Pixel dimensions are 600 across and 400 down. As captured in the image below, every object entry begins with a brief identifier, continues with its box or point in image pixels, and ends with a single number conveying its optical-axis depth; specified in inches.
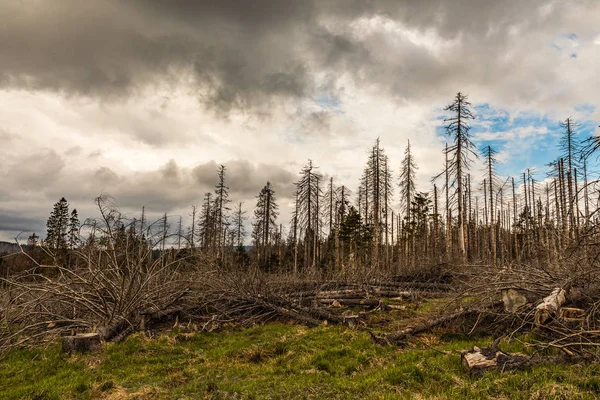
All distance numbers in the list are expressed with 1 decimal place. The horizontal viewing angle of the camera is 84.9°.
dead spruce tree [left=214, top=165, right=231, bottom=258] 1357.0
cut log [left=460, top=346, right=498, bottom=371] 195.6
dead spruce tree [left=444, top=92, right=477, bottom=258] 845.2
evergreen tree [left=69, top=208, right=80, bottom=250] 1762.4
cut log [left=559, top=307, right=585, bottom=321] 247.9
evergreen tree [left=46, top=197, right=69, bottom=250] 1807.3
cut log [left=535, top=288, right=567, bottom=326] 242.8
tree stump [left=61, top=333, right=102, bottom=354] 289.6
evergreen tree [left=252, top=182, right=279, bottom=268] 1320.1
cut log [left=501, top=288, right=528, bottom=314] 297.7
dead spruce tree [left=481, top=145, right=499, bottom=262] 1190.3
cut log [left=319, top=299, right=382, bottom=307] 487.2
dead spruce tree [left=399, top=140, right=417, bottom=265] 1165.5
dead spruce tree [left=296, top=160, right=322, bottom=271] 1202.6
